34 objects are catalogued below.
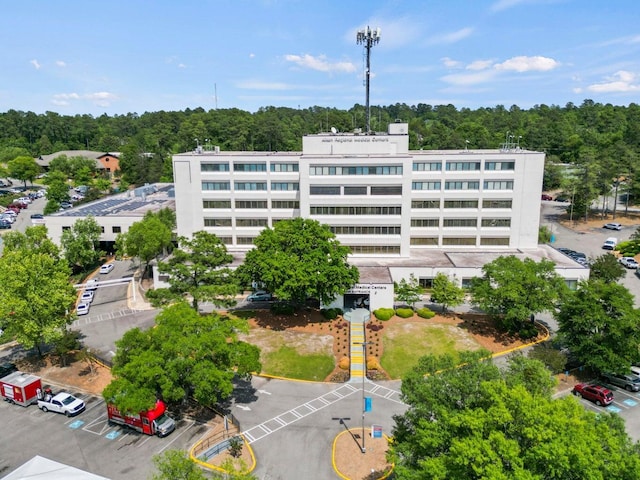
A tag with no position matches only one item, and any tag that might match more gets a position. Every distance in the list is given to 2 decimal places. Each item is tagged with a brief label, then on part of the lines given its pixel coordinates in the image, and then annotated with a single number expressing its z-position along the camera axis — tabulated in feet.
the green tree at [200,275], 174.19
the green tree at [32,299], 148.46
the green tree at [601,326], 139.64
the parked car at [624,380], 141.38
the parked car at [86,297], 215.16
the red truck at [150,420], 121.08
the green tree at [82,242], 248.32
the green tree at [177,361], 116.16
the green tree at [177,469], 76.89
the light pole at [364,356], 139.46
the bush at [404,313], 191.52
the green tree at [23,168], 485.15
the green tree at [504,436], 68.08
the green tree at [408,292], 192.44
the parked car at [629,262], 251.19
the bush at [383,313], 189.03
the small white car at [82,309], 204.44
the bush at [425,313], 191.52
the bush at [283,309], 196.03
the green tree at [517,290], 167.02
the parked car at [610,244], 285.64
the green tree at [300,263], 176.76
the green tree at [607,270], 200.03
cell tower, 256.73
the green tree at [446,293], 189.16
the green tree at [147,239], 230.27
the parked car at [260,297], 211.00
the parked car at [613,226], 327.47
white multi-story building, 225.97
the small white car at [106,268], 255.09
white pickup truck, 132.77
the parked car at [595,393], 133.90
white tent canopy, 92.43
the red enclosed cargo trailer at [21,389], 137.28
